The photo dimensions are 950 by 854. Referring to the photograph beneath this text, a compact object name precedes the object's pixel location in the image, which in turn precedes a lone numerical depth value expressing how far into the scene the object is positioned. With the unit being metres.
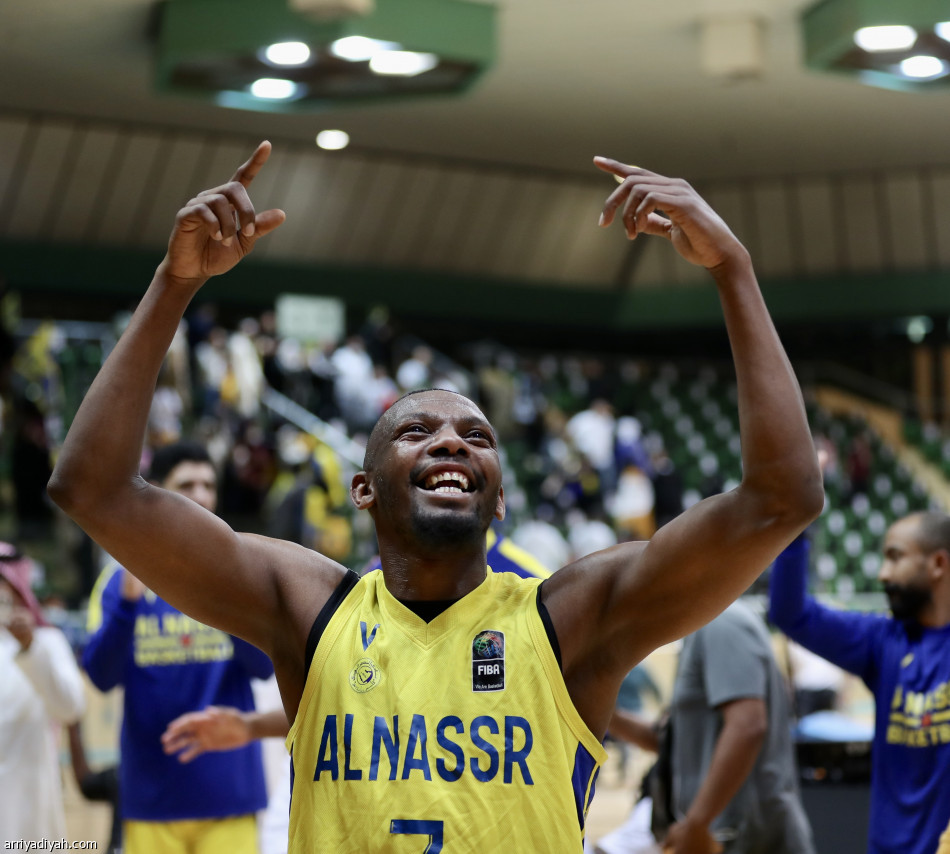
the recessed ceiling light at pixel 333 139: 18.93
